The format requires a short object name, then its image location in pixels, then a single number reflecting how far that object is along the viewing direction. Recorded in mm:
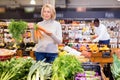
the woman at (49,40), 2638
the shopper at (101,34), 5715
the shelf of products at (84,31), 8292
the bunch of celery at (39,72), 1545
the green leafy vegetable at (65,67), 1530
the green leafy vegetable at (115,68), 1560
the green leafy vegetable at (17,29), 2841
